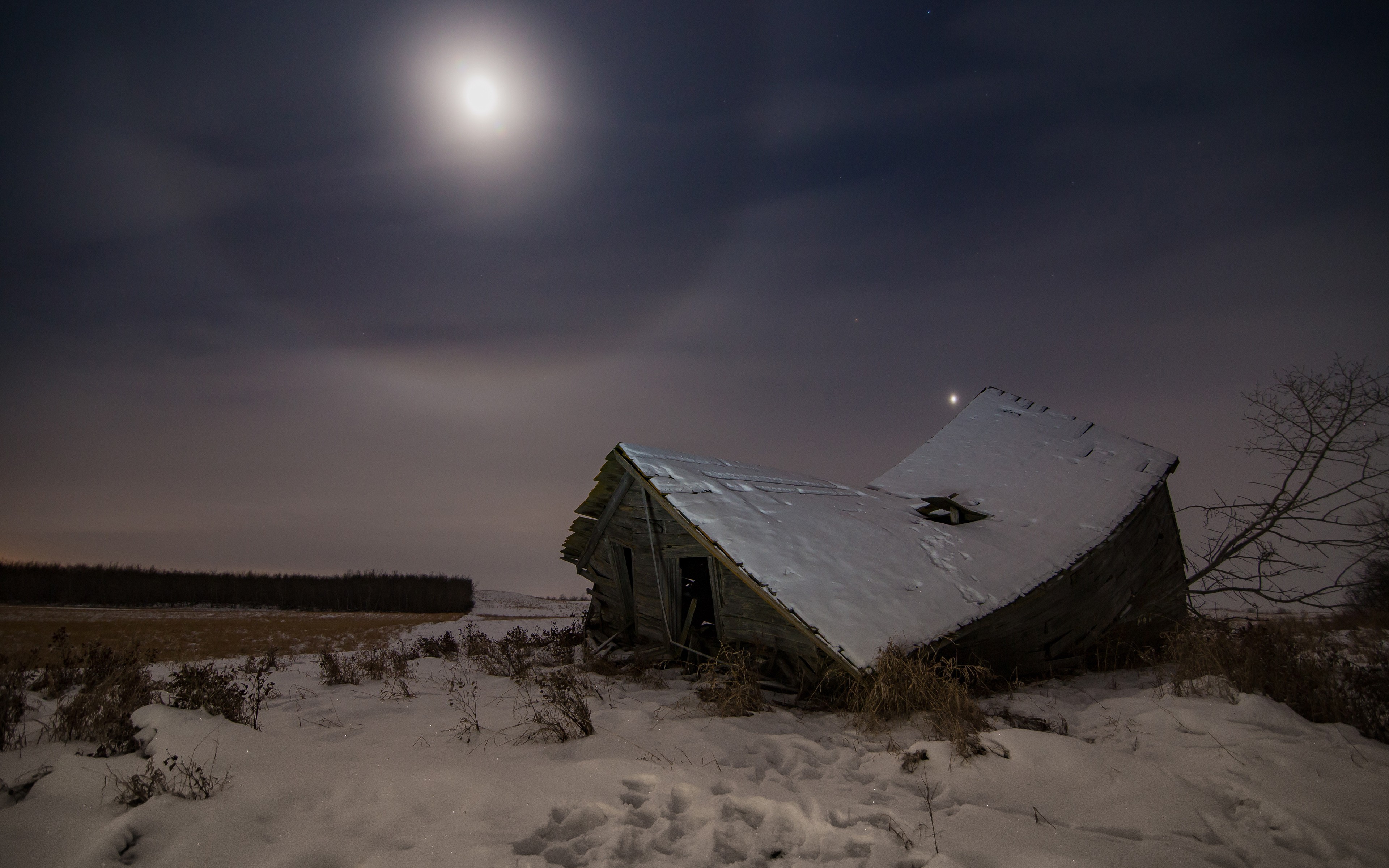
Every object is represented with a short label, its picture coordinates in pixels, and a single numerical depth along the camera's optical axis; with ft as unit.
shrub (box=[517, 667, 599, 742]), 16.03
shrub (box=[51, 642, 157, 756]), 13.85
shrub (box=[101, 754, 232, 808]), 10.91
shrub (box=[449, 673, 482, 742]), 16.56
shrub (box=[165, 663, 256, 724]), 16.63
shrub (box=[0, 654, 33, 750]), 13.70
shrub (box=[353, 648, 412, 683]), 27.84
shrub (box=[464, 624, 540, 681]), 28.73
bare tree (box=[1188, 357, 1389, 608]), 34.42
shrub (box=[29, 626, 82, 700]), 21.50
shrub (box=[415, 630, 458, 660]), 38.63
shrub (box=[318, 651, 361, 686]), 26.18
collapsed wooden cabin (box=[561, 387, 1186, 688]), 21.85
